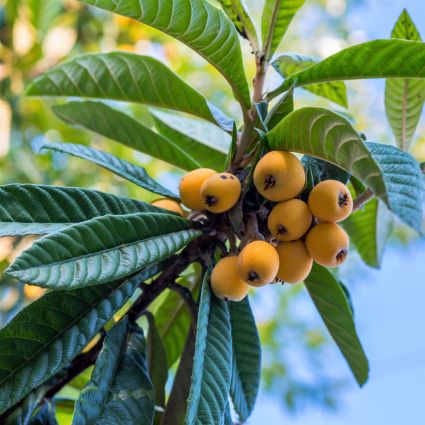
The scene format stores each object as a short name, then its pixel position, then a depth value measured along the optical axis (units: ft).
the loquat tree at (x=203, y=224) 2.93
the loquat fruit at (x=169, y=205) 3.40
